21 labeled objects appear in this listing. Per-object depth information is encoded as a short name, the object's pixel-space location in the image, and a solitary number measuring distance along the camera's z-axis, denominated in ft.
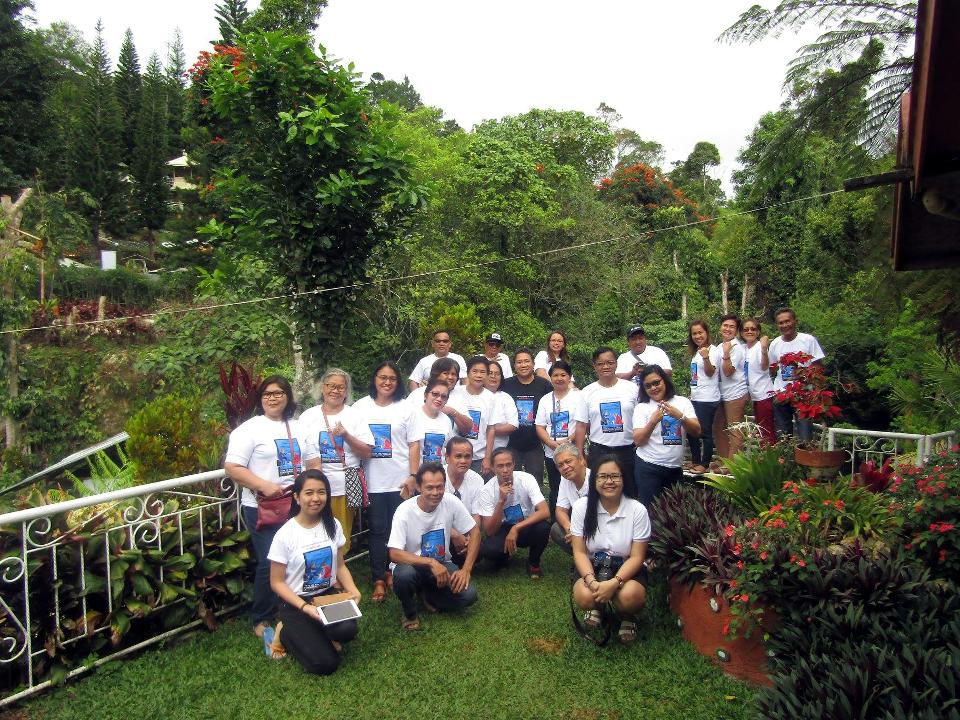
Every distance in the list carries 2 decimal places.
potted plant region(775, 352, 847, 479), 15.55
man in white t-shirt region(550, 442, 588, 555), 15.48
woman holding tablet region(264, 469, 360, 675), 12.80
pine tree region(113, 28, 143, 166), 98.27
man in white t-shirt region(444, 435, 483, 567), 16.35
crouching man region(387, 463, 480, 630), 14.73
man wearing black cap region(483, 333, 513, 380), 21.95
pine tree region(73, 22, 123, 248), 88.74
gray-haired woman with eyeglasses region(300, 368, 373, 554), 15.98
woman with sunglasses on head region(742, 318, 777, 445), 21.29
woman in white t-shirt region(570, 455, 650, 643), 13.38
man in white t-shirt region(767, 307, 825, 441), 20.38
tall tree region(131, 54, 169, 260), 92.99
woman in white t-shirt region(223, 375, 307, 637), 14.25
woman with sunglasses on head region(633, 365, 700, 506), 16.72
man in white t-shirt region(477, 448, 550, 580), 17.17
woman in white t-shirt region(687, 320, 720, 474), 21.15
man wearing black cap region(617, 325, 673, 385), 20.98
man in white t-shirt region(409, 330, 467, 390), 20.53
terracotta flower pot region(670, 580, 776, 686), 12.01
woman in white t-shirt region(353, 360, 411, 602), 16.63
